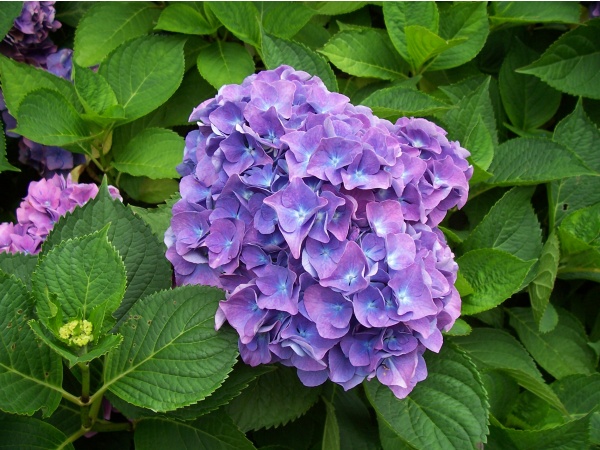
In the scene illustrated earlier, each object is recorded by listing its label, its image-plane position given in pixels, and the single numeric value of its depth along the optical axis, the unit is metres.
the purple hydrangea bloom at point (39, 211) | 1.25
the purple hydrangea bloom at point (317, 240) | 0.88
